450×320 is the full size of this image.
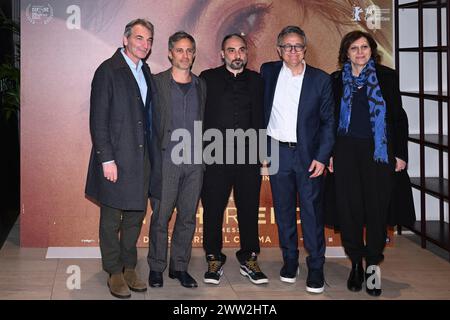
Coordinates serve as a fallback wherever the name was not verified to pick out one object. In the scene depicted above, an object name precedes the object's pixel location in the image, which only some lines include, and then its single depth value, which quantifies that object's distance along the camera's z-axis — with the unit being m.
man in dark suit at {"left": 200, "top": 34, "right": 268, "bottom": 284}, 4.94
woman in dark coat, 4.79
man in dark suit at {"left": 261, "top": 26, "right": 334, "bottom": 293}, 4.86
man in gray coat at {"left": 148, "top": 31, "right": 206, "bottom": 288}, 4.79
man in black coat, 4.55
